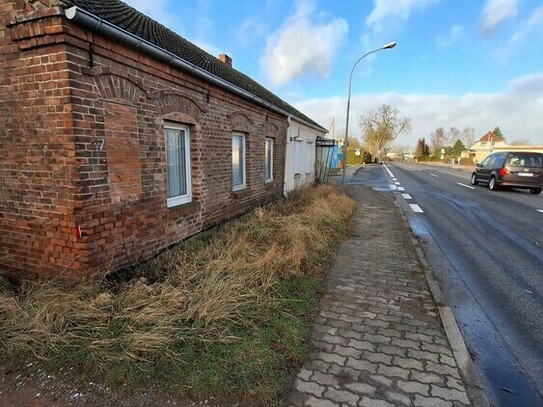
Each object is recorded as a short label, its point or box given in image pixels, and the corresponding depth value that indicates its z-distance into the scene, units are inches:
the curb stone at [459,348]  96.4
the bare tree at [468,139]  3649.1
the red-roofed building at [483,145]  2290.1
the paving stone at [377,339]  122.5
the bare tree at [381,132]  2591.0
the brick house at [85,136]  134.2
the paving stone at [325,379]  99.3
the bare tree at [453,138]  3801.7
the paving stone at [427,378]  101.0
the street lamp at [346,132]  653.5
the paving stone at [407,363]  107.8
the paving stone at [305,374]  101.5
